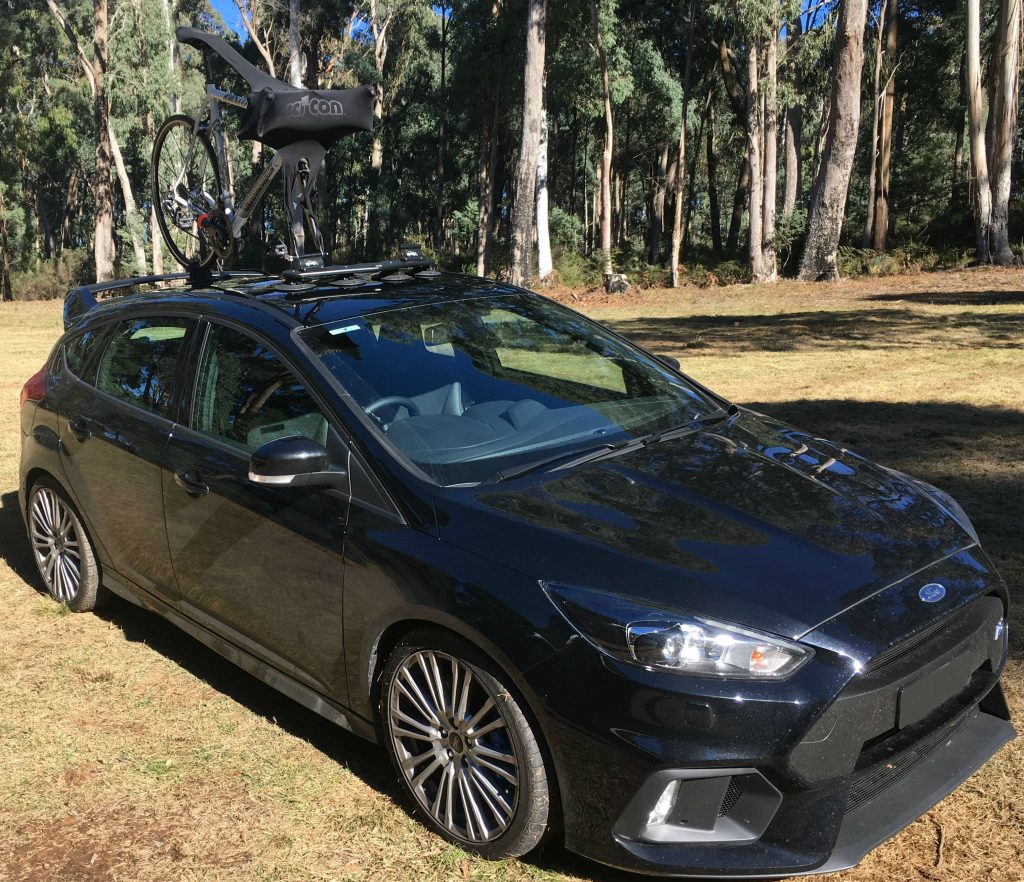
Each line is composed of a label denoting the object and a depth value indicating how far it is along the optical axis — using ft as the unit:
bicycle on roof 24.63
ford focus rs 8.59
